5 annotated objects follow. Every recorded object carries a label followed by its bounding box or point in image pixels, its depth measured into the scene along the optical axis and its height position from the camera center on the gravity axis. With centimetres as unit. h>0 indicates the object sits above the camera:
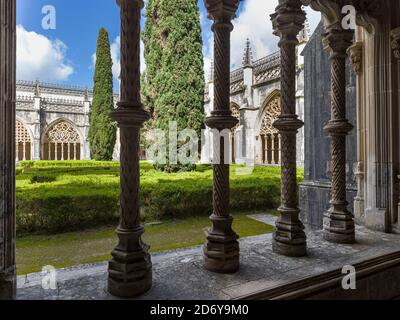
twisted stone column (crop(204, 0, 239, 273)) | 166 +5
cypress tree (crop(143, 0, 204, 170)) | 982 +343
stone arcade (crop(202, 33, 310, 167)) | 1532 +296
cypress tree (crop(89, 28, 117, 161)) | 1788 +390
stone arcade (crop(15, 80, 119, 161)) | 2184 +291
